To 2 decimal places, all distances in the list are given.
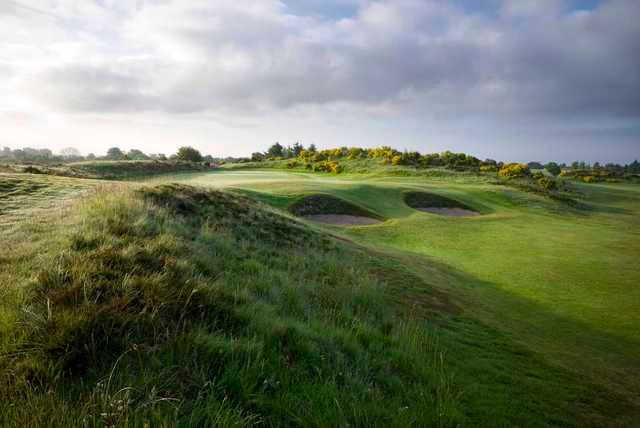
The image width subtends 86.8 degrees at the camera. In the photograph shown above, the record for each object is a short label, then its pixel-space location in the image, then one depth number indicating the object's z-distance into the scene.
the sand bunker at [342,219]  23.22
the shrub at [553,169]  97.09
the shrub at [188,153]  83.25
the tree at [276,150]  118.09
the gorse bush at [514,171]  55.72
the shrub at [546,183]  50.78
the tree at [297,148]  120.96
